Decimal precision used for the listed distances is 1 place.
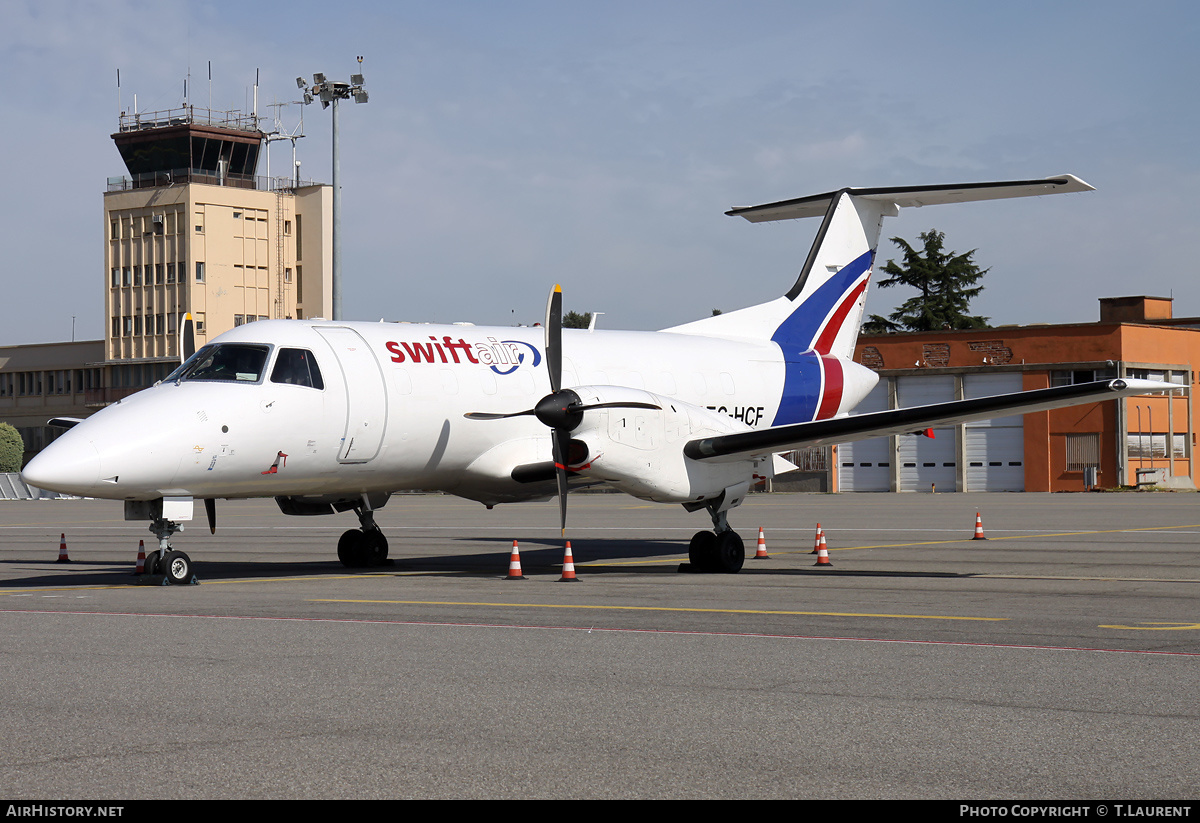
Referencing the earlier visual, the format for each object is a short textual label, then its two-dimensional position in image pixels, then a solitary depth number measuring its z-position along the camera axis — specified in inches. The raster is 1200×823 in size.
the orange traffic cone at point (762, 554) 826.7
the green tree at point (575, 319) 4840.1
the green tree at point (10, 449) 2859.3
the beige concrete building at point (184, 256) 3432.6
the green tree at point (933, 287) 3412.9
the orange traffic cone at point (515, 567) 652.7
